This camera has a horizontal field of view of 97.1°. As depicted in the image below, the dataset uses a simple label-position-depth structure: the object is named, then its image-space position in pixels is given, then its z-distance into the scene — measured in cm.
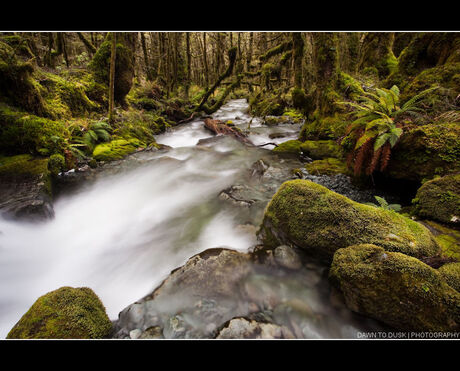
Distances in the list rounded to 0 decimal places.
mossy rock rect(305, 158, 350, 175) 536
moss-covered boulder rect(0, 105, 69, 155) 502
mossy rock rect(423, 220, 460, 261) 233
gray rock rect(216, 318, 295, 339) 213
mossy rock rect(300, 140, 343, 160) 611
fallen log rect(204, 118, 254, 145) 1014
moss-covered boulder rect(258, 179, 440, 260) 238
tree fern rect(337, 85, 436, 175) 377
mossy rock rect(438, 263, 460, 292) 190
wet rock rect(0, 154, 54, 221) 400
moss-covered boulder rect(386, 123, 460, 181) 351
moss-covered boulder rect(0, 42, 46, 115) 529
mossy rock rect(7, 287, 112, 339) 195
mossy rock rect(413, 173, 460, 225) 290
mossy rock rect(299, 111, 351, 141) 623
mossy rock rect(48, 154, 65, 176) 527
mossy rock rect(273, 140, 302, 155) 746
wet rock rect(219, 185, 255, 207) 477
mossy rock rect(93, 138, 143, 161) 683
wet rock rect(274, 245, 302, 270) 287
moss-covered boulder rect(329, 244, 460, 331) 180
